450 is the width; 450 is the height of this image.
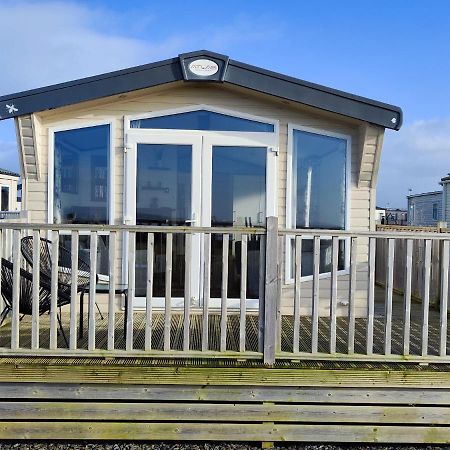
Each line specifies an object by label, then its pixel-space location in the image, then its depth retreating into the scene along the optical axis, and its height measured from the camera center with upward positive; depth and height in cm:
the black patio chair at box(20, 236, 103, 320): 376 -45
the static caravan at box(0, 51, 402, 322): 489 +52
